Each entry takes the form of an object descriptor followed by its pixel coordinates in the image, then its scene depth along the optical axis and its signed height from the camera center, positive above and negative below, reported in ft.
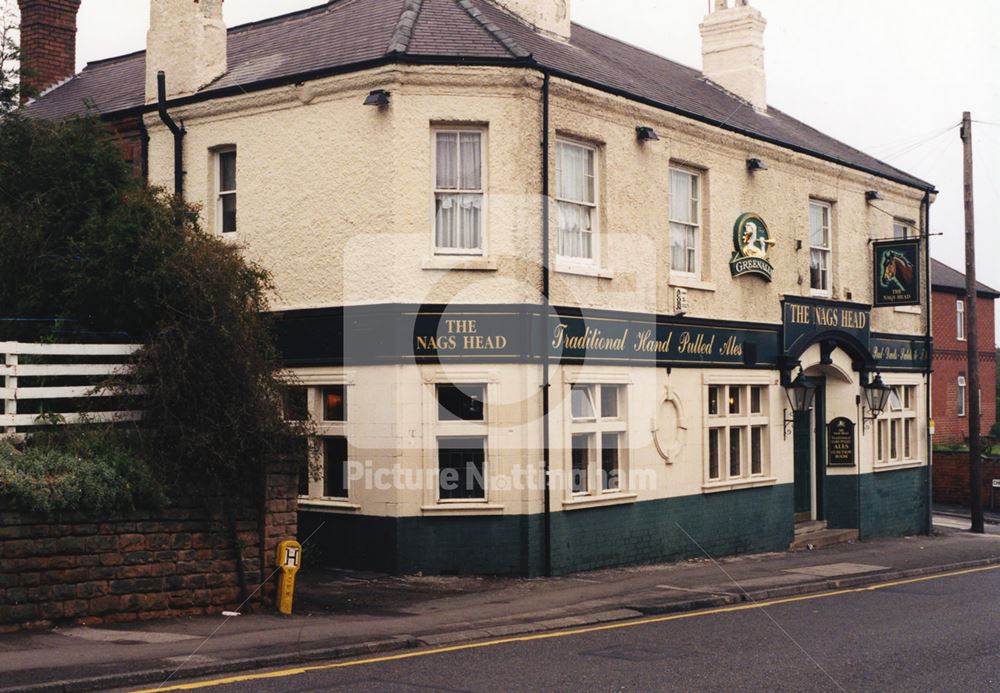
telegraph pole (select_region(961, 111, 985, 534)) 90.22 +6.01
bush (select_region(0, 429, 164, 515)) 37.09 -1.83
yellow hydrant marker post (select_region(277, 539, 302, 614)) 42.47 -5.54
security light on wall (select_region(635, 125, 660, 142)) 60.85 +14.90
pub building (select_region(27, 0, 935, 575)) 53.72 +7.60
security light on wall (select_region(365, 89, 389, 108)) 53.06 +14.68
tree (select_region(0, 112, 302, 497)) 42.73 +4.44
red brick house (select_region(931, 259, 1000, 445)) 150.82 +8.73
